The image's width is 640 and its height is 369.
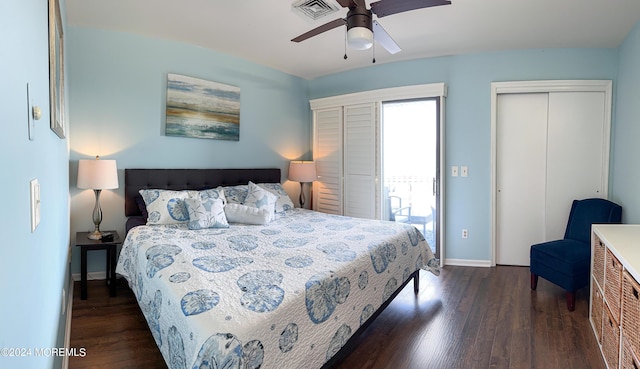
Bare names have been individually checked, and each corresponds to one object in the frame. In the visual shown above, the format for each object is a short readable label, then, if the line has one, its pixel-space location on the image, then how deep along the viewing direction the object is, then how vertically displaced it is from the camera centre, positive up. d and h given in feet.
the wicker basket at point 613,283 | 6.04 -2.04
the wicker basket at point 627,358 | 5.18 -2.88
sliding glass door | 13.41 +0.48
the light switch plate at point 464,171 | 12.88 +0.18
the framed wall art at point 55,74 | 4.84 +1.65
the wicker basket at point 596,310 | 7.37 -3.08
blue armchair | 9.18 -2.17
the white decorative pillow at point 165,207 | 9.82 -0.96
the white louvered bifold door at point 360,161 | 14.29 +0.63
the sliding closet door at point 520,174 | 12.36 +0.07
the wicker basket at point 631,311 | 5.10 -2.16
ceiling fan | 6.77 +3.38
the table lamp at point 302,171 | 14.79 +0.17
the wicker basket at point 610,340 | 6.02 -3.11
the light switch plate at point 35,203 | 3.04 -0.27
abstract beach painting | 11.73 +2.42
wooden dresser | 5.30 -2.18
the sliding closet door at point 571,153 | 11.70 +0.83
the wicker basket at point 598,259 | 7.36 -1.91
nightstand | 9.32 -2.27
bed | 4.51 -1.83
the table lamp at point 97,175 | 9.41 -0.03
